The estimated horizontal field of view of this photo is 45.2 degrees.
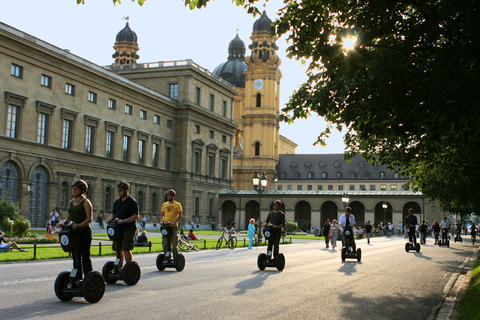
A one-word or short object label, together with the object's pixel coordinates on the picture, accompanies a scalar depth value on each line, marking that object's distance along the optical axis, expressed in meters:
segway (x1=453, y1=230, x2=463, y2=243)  46.78
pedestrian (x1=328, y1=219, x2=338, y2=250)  32.51
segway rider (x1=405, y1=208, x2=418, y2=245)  26.02
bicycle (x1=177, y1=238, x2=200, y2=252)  25.00
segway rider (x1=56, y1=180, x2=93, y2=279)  9.41
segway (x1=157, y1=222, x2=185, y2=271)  14.81
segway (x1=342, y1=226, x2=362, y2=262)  19.50
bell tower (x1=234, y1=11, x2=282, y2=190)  108.25
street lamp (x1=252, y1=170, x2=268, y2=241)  37.35
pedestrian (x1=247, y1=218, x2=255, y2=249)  30.51
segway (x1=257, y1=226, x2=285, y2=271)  15.73
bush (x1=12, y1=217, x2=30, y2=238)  30.23
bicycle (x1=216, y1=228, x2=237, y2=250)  28.91
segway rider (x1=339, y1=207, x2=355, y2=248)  19.39
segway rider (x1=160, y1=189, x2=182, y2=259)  14.40
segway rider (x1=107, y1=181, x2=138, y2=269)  11.23
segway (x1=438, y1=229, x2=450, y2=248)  37.34
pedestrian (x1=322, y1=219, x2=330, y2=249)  34.32
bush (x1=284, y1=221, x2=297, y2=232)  63.81
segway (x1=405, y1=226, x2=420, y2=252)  26.76
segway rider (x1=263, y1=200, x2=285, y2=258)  15.57
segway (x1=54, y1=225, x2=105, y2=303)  9.23
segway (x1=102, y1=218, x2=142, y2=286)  11.30
